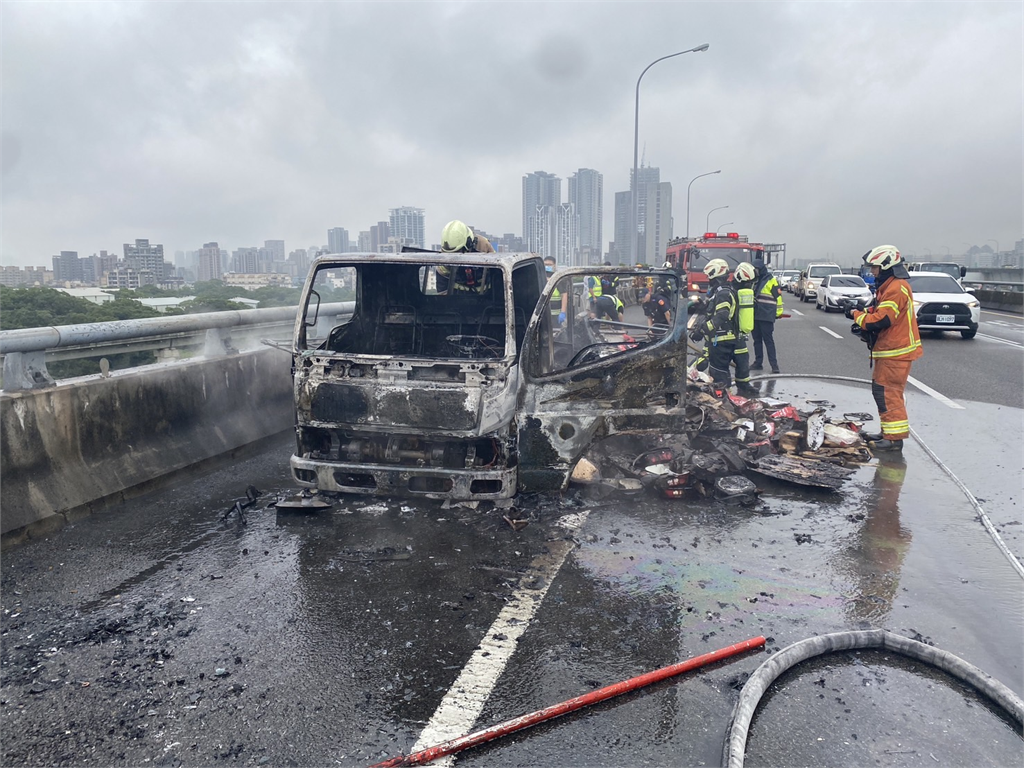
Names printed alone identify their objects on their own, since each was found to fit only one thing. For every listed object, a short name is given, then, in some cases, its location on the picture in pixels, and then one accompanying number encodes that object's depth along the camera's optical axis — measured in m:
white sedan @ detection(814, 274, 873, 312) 26.06
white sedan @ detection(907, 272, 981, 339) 16.47
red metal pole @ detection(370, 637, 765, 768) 2.59
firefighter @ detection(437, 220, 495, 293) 6.55
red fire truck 22.33
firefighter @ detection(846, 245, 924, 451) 6.91
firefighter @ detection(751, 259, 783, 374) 11.45
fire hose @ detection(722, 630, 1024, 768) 2.59
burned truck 4.95
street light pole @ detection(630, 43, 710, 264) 28.47
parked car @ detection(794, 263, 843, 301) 33.06
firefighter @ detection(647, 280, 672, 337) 9.16
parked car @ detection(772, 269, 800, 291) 47.16
